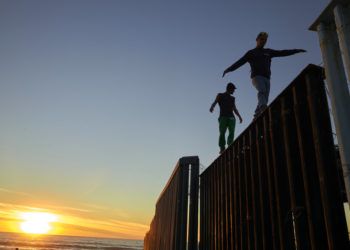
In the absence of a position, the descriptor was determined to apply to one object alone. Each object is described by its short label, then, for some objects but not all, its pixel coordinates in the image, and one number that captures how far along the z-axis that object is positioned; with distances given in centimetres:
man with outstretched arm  677
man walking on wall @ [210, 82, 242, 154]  870
